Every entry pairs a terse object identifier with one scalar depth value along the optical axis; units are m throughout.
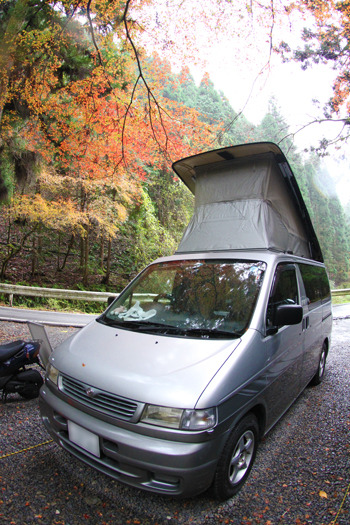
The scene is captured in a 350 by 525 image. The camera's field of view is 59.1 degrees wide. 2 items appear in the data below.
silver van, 1.88
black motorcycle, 3.29
